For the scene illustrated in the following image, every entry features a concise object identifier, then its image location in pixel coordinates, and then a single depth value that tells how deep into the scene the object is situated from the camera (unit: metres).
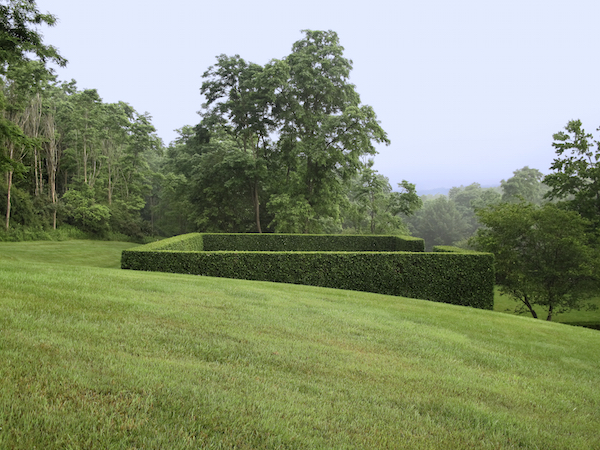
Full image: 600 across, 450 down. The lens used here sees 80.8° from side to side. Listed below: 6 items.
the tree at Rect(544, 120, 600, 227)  19.06
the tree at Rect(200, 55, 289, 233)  27.30
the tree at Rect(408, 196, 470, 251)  66.25
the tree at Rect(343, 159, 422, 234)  37.12
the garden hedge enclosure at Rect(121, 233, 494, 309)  12.00
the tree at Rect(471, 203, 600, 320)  15.06
